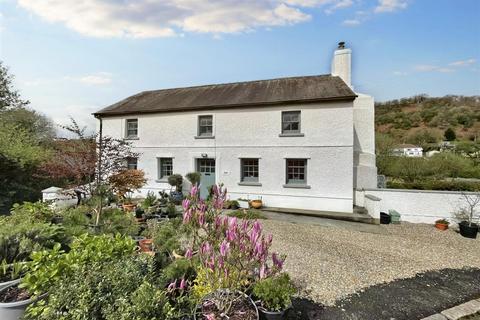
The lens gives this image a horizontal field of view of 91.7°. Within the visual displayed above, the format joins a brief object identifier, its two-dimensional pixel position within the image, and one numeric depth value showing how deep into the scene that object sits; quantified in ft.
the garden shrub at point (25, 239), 12.98
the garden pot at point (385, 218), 34.78
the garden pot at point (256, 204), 41.40
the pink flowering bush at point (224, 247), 9.77
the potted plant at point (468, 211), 31.14
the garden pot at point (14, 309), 9.45
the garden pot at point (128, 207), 35.31
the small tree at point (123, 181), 26.37
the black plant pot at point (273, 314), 11.00
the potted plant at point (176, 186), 44.78
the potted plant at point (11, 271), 11.41
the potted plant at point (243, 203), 42.63
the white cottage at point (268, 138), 39.50
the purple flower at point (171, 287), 10.05
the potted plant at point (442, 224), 32.55
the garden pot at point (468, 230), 29.40
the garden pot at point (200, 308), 10.36
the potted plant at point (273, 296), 11.08
